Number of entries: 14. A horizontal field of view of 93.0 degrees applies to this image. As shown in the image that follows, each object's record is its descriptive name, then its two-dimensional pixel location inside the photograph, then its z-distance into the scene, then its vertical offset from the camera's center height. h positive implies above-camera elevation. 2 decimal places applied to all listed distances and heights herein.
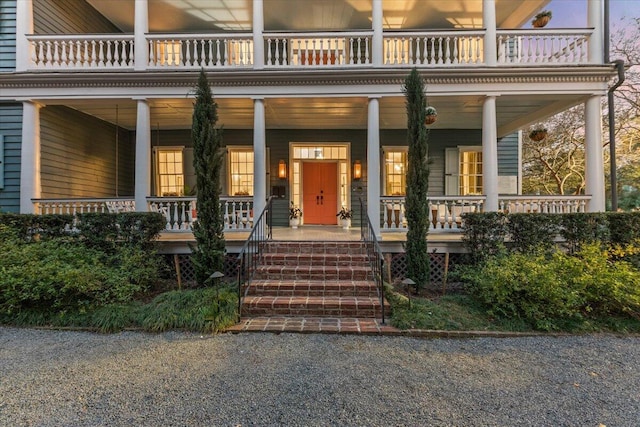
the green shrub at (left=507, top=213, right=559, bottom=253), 5.21 -0.39
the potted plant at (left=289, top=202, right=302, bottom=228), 8.61 -0.17
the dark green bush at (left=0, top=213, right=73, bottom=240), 5.37 -0.22
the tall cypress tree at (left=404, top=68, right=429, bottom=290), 4.85 +0.39
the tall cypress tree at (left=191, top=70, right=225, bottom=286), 4.78 +0.45
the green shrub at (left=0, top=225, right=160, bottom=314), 4.09 -0.90
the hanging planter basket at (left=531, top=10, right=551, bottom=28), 6.71 +4.20
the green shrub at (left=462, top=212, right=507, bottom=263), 5.25 -0.45
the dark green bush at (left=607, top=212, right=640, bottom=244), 5.17 -0.36
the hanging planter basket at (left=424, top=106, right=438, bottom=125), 6.16 +1.92
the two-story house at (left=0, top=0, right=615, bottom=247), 6.06 +2.59
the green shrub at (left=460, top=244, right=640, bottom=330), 3.94 -1.12
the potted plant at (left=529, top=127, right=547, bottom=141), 7.99 +1.92
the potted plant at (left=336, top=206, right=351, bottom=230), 8.47 -0.23
